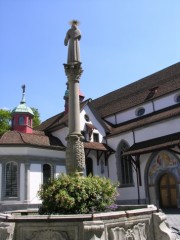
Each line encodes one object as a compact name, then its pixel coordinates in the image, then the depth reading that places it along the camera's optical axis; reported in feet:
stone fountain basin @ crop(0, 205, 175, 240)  19.04
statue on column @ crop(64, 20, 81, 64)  38.83
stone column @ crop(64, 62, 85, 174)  33.35
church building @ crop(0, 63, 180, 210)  68.69
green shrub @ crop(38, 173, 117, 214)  25.14
